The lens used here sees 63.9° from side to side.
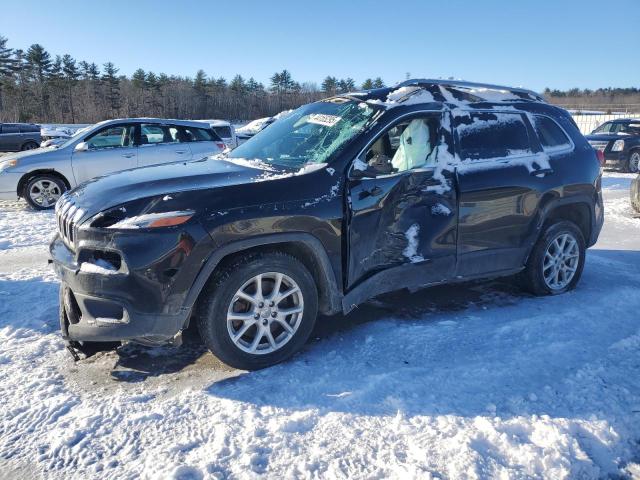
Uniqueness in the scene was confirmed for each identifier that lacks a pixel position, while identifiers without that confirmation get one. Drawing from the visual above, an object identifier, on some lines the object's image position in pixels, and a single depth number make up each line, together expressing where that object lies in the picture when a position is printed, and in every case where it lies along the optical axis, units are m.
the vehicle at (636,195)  9.39
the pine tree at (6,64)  69.56
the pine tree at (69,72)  73.19
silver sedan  9.48
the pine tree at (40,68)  70.44
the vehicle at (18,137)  26.08
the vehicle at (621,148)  16.28
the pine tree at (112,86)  75.36
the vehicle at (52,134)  28.37
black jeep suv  3.11
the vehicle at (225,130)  14.29
